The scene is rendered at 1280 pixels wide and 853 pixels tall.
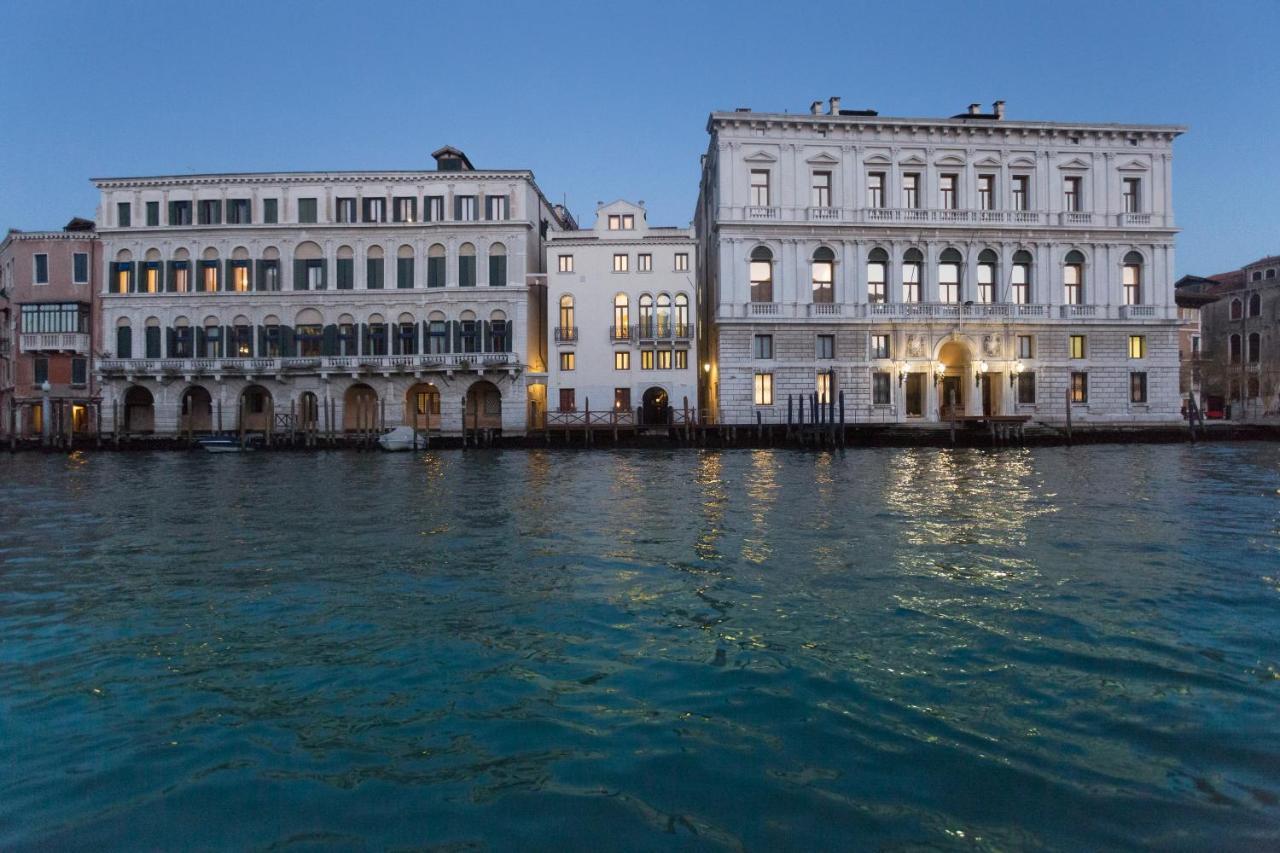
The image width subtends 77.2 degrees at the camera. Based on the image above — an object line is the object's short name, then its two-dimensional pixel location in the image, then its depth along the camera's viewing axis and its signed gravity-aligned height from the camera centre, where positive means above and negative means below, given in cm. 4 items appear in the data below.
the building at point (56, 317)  3709 +513
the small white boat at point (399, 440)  3184 -66
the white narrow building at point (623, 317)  3469 +452
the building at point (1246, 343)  4738 +432
